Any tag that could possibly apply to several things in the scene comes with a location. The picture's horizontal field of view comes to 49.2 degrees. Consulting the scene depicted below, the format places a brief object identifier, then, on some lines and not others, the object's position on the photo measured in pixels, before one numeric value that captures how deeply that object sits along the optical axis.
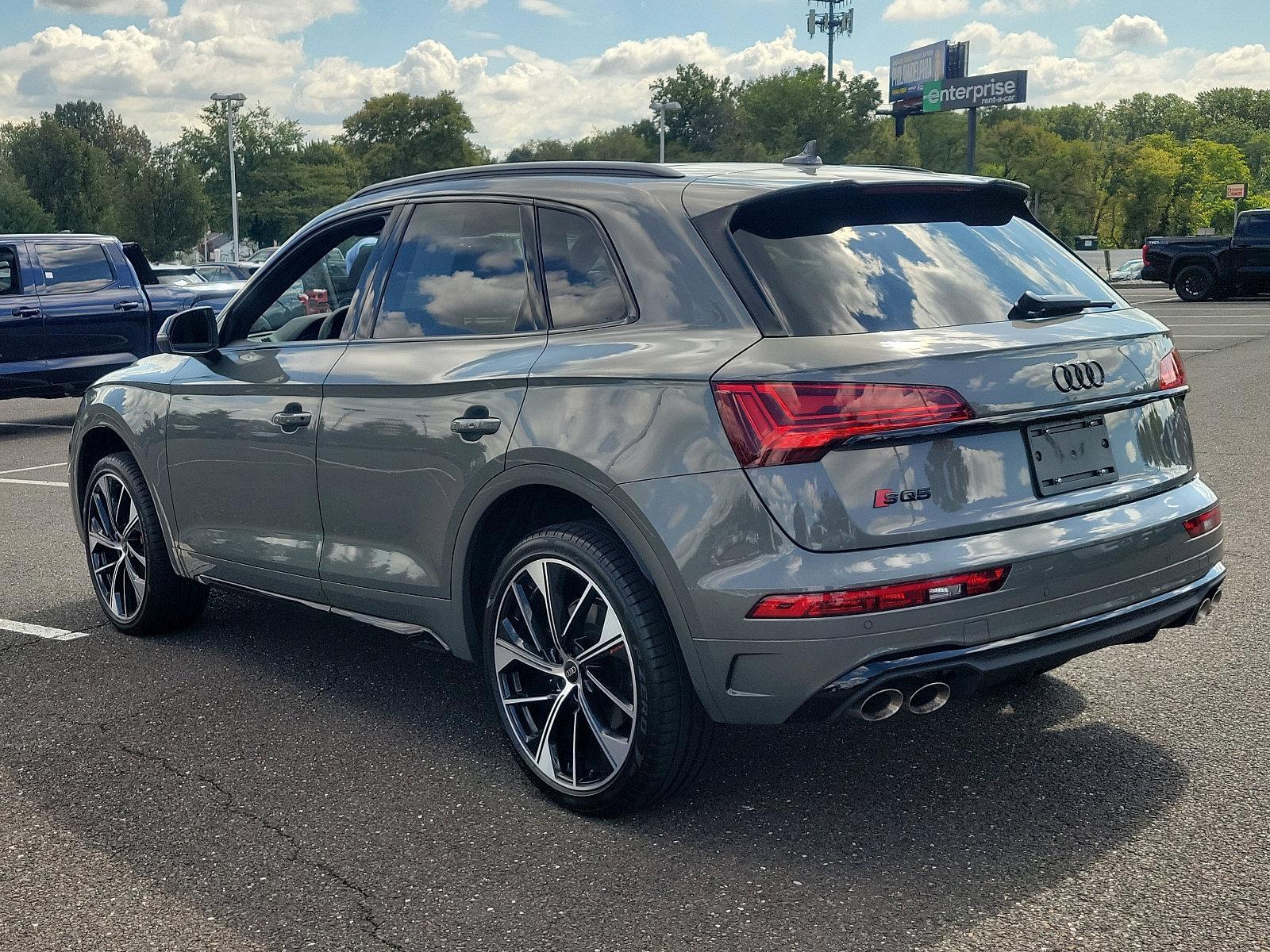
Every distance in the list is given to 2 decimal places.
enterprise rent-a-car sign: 79.44
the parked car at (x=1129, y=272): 52.36
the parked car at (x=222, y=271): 30.88
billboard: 86.31
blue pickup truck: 13.61
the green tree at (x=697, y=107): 132.38
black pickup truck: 30.62
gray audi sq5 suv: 3.16
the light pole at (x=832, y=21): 129.88
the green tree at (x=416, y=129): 108.44
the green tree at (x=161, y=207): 69.75
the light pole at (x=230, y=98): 52.44
